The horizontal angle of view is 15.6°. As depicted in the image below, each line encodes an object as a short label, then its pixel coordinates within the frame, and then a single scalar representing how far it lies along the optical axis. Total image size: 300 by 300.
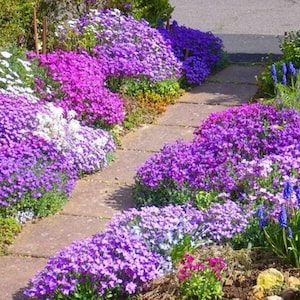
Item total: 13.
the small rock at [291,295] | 6.10
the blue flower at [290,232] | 6.57
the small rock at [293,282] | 6.34
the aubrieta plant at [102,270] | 6.62
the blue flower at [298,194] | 6.79
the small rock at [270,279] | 6.40
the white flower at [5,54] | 11.23
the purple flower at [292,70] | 10.80
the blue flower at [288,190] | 6.56
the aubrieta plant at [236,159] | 8.24
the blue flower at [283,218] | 6.44
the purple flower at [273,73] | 10.54
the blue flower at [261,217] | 6.85
